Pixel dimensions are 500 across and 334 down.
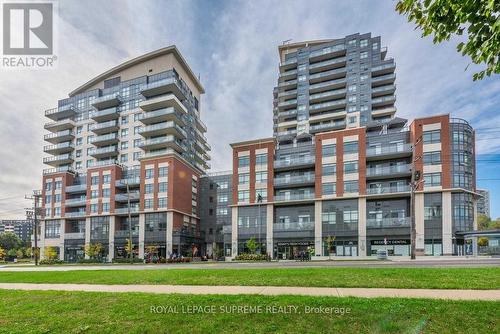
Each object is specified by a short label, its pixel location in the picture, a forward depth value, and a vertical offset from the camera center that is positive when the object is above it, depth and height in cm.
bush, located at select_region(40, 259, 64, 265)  5285 -980
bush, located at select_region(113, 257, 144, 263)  4950 -897
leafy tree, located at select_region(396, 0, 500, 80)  592 +334
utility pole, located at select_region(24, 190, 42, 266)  5138 -194
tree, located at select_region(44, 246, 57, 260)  6362 -1011
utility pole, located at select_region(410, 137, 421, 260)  3378 -313
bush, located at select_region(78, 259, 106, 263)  5467 -988
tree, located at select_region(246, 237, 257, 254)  5144 -669
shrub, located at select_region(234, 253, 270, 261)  4747 -803
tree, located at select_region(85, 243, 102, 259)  6184 -918
